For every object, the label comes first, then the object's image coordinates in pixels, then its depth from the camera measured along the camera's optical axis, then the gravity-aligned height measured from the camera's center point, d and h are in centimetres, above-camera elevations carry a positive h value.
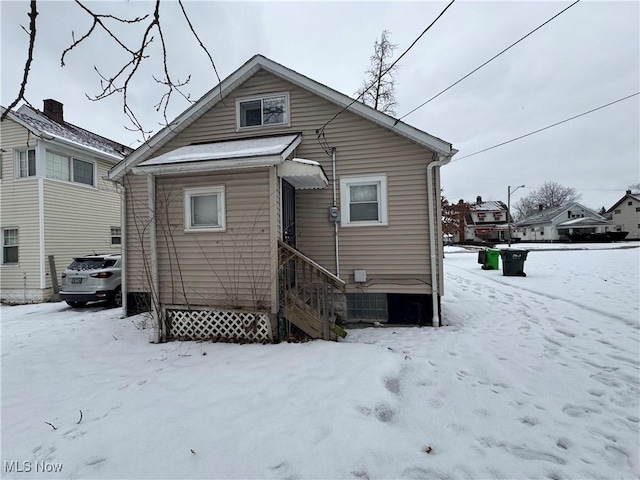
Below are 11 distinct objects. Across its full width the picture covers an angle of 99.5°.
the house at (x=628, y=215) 4303 +337
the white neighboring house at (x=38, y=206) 989 +150
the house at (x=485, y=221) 4494 +293
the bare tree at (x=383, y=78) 1316 +809
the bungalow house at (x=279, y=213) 502 +62
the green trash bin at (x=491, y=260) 1356 -111
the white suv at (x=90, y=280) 796 -104
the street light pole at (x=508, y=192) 3316 +549
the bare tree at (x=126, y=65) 161 +142
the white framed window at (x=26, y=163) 1005 +308
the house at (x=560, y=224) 3903 +192
